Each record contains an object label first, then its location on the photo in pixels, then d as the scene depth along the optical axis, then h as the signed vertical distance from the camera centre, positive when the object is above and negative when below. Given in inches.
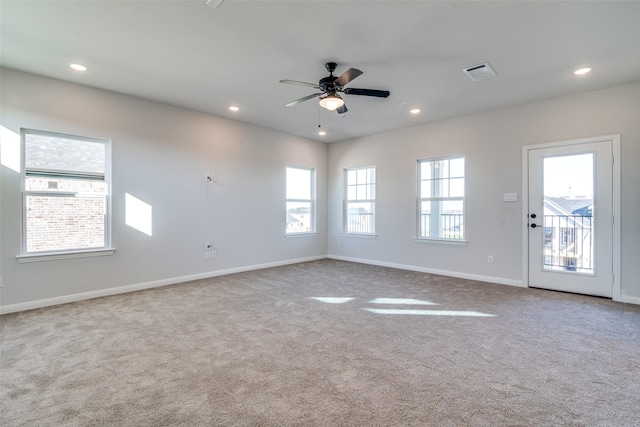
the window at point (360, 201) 251.9 +10.8
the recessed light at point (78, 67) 129.2 +63.6
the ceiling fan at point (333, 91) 123.6 +51.5
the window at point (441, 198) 204.7 +10.7
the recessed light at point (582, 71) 130.4 +63.6
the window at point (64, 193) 138.3 +9.0
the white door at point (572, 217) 152.4 -1.7
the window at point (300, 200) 250.8 +10.9
